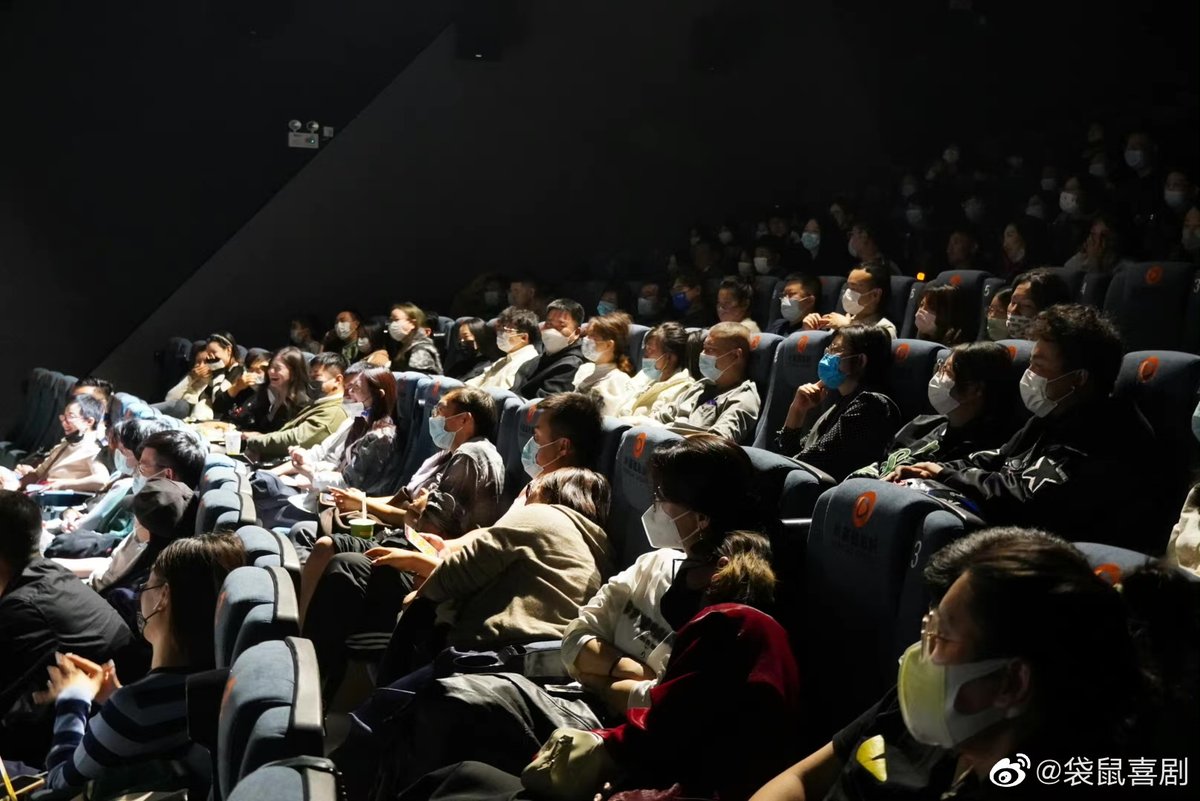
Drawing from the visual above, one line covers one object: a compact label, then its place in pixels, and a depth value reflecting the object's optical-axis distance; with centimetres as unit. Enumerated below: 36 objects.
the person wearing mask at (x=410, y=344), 618
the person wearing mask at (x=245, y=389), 647
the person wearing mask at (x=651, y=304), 644
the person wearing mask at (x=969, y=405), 273
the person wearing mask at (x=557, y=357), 511
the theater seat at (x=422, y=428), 429
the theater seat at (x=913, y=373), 313
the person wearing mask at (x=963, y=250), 540
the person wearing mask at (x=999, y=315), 378
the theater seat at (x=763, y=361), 386
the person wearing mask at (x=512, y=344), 562
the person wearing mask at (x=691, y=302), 578
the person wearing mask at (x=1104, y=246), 443
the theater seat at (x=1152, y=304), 376
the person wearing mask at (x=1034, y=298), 339
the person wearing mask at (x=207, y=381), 695
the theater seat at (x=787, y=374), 354
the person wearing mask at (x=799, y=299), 478
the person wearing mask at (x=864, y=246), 580
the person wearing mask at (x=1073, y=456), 229
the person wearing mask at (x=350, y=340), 686
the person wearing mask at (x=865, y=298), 443
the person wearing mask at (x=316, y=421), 535
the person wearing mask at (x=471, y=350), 620
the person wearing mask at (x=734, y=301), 512
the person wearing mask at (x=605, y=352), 486
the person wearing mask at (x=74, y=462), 504
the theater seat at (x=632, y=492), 263
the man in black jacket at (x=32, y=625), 241
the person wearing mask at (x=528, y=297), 705
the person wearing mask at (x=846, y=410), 310
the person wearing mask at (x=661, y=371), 427
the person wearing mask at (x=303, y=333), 777
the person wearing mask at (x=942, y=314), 375
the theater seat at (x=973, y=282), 447
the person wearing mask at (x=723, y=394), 371
